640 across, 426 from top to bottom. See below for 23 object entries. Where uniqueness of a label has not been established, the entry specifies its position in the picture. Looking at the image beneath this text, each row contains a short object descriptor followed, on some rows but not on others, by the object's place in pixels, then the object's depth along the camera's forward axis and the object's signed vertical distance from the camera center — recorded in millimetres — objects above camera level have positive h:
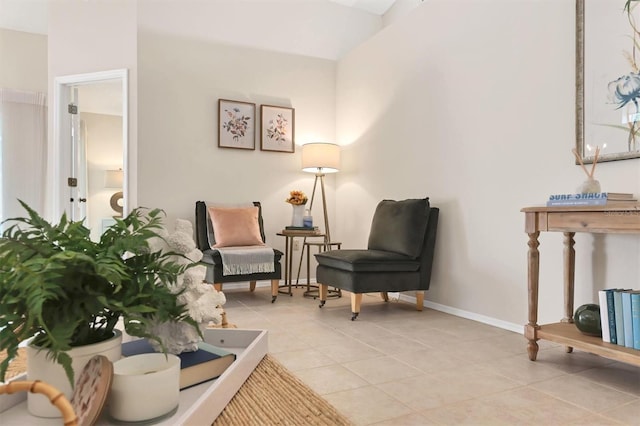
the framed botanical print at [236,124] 4543 +931
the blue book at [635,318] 1845 -455
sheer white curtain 4852 +698
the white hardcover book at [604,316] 1962 -478
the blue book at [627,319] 1875 -471
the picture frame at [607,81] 2252 +719
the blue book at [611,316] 1941 -470
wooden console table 1859 -189
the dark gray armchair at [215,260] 3670 -428
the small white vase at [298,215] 4402 -38
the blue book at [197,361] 1065 -389
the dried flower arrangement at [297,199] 4363 +127
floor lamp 4453 +573
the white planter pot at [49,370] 846 -316
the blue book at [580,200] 1996 +61
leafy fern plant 778 -145
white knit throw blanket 3680 -424
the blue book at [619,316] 1910 -464
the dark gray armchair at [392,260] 3184 -367
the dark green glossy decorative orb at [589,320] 2049 -520
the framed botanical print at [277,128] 4734 +925
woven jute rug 1055 -524
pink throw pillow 3975 -152
